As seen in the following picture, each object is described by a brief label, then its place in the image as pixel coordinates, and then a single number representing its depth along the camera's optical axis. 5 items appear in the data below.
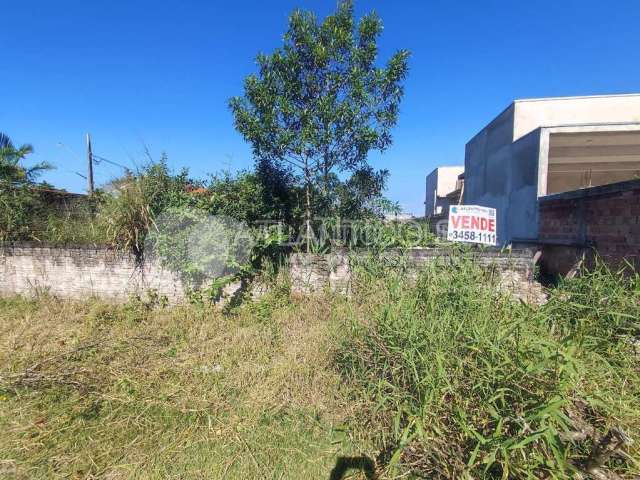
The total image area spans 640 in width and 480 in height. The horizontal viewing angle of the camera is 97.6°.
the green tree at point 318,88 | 3.79
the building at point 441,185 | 21.84
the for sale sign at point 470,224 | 3.78
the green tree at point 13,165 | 5.58
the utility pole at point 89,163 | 12.13
